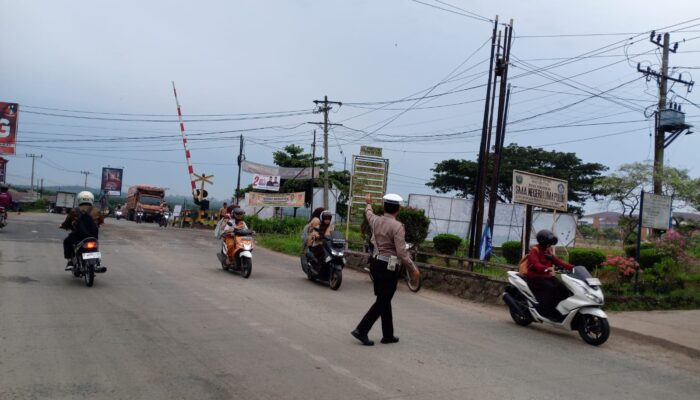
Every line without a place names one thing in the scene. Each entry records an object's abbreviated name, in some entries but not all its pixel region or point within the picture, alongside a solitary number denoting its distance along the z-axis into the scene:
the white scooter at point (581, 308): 8.08
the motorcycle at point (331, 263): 12.23
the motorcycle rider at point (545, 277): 8.66
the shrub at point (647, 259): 13.10
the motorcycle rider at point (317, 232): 12.88
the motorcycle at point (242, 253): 13.16
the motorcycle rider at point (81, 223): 10.77
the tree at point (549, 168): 45.34
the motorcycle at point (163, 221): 37.00
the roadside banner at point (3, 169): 38.13
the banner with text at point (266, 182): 41.78
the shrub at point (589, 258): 14.04
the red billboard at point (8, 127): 32.16
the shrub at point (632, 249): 14.47
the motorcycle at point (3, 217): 20.97
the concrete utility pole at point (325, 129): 33.38
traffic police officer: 7.01
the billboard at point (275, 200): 33.38
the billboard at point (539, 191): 13.32
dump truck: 48.00
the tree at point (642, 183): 26.64
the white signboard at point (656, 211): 12.18
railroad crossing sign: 35.16
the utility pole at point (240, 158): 43.66
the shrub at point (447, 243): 16.91
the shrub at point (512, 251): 17.62
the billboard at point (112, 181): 85.62
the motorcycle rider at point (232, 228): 13.72
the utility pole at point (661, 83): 28.28
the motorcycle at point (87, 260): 10.33
